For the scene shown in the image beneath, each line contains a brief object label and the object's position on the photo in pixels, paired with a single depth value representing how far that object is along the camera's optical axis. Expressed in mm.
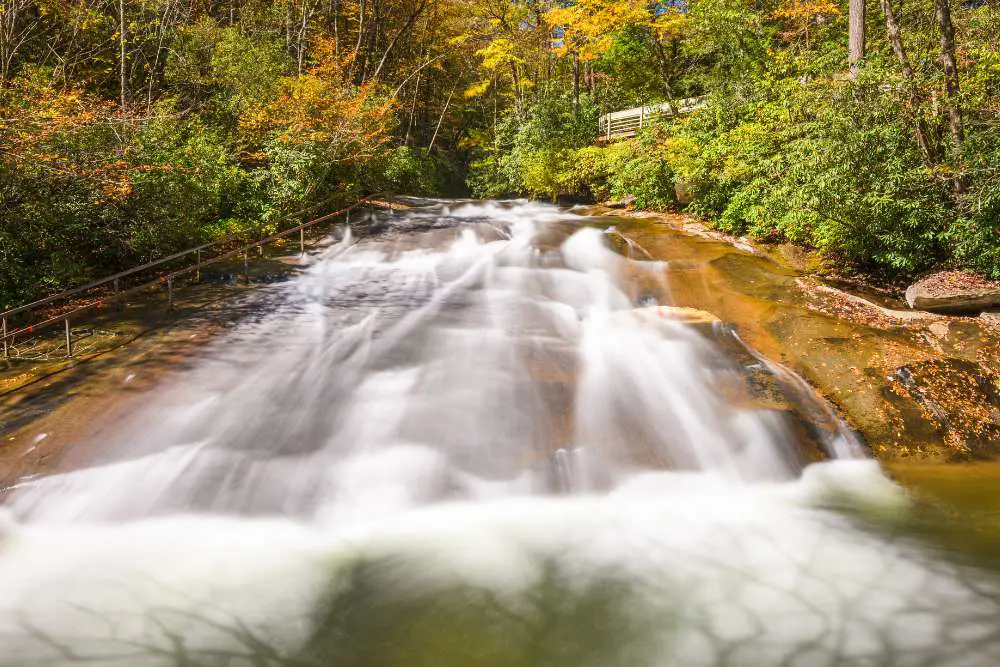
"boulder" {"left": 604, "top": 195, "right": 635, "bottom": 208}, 18172
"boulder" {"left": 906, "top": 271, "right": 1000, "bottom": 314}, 8461
